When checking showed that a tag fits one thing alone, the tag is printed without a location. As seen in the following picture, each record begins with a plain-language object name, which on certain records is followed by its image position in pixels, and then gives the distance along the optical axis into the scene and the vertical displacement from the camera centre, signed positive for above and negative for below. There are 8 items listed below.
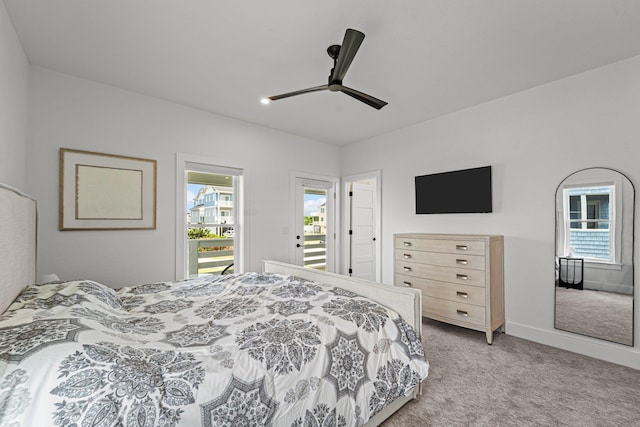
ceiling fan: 1.67 +1.01
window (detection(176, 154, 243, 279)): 3.31 -0.07
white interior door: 5.02 -0.28
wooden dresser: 2.87 -0.68
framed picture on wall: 2.63 +0.22
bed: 0.87 -0.59
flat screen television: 3.29 +0.29
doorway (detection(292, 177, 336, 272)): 4.47 -0.16
